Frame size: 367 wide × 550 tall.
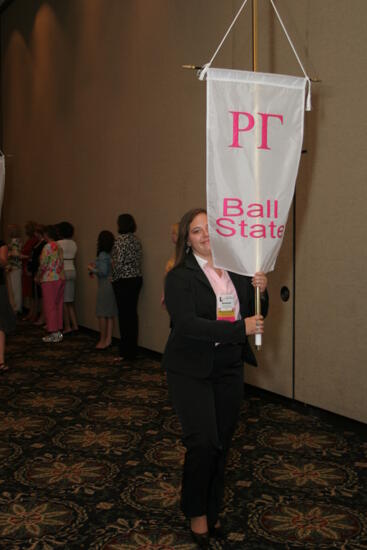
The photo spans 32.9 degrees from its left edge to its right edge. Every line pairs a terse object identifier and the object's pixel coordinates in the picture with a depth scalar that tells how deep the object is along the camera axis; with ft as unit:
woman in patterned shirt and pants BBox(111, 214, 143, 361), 21.61
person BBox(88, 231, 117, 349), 23.59
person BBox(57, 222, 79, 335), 26.40
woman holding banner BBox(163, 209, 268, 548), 8.31
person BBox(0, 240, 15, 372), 19.26
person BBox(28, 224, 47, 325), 29.09
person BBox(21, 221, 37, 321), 31.07
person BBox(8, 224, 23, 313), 31.94
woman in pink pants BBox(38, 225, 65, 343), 24.88
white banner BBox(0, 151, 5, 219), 19.71
